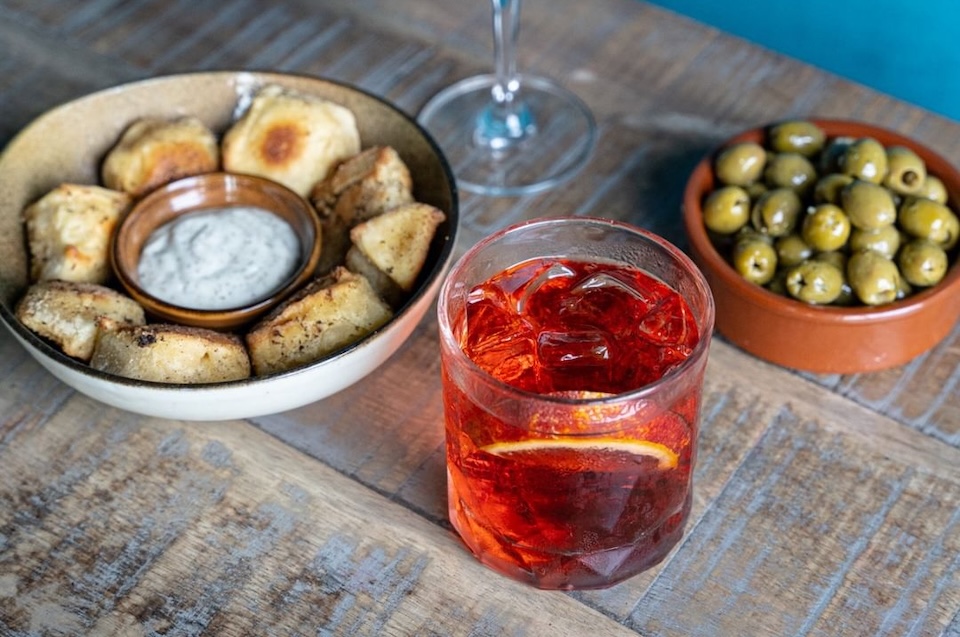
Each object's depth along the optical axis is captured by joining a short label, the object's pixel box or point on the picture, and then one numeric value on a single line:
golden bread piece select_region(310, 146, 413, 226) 1.19
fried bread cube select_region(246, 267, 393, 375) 1.05
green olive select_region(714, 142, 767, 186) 1.21
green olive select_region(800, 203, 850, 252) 1.11
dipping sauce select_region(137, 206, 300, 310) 1.15
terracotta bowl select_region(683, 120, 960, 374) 1.07
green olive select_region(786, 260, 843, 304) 1.09
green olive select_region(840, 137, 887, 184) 1.15
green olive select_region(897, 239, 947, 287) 1.09
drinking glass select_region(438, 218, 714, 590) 0.83
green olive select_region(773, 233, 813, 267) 1.13
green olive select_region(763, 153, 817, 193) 1.19
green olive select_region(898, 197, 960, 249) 1.12
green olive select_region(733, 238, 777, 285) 1.12
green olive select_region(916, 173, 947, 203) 1.16
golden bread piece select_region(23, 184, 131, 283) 1.15
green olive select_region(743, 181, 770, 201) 1.19
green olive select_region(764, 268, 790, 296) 1.12
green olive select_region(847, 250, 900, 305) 1.08
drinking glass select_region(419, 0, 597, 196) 1.39
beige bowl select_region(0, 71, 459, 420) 1.00
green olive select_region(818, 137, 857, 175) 1.20
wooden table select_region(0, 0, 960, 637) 0.93
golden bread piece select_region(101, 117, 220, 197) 1.25
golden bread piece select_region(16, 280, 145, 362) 1.05
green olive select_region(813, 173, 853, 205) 1.15
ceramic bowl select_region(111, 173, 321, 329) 1.10
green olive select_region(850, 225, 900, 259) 1.11
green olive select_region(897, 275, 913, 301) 1.10
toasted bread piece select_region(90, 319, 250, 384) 1.01
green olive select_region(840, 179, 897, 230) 1.11
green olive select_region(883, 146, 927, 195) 1.16
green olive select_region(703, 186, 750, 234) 1.17
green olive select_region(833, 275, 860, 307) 1.11
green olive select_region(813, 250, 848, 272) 1.11
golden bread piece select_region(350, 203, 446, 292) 1.12
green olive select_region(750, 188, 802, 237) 1.15
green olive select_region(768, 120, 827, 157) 1.23
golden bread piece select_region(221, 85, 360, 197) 1.25
